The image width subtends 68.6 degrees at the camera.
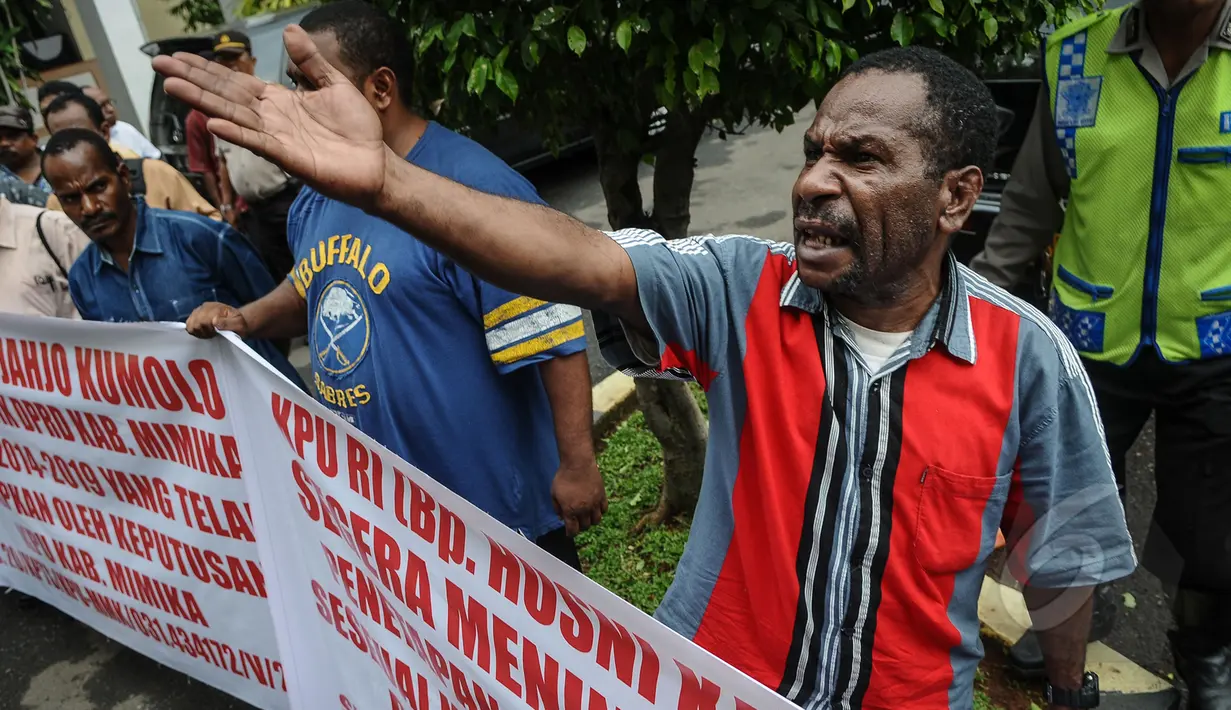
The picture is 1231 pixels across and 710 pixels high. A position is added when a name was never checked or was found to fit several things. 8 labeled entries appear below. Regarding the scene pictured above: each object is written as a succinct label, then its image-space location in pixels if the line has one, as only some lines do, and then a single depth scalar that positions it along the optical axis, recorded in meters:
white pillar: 11.78
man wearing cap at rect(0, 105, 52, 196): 4.69
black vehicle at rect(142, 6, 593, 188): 7.63
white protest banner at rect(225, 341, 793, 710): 1.51
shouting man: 1.38
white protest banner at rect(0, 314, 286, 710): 2.60
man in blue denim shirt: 2.99
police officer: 2.04
